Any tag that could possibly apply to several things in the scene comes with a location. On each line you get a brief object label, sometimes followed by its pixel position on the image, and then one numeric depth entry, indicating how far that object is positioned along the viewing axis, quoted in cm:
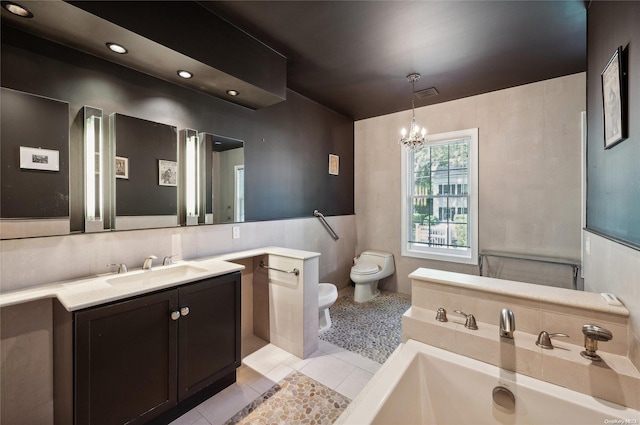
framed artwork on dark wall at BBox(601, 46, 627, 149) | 120
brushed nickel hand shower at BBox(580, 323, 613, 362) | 99
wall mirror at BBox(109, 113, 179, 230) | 179
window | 328
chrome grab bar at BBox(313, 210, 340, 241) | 347
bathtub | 99
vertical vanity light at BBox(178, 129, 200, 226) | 214
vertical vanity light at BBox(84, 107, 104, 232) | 166
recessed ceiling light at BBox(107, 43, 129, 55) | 159
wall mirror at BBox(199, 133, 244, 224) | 228
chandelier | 264
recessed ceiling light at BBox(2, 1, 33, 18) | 126
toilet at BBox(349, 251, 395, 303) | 345
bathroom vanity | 130
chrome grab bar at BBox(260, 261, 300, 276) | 225
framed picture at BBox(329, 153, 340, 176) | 374
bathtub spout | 110
